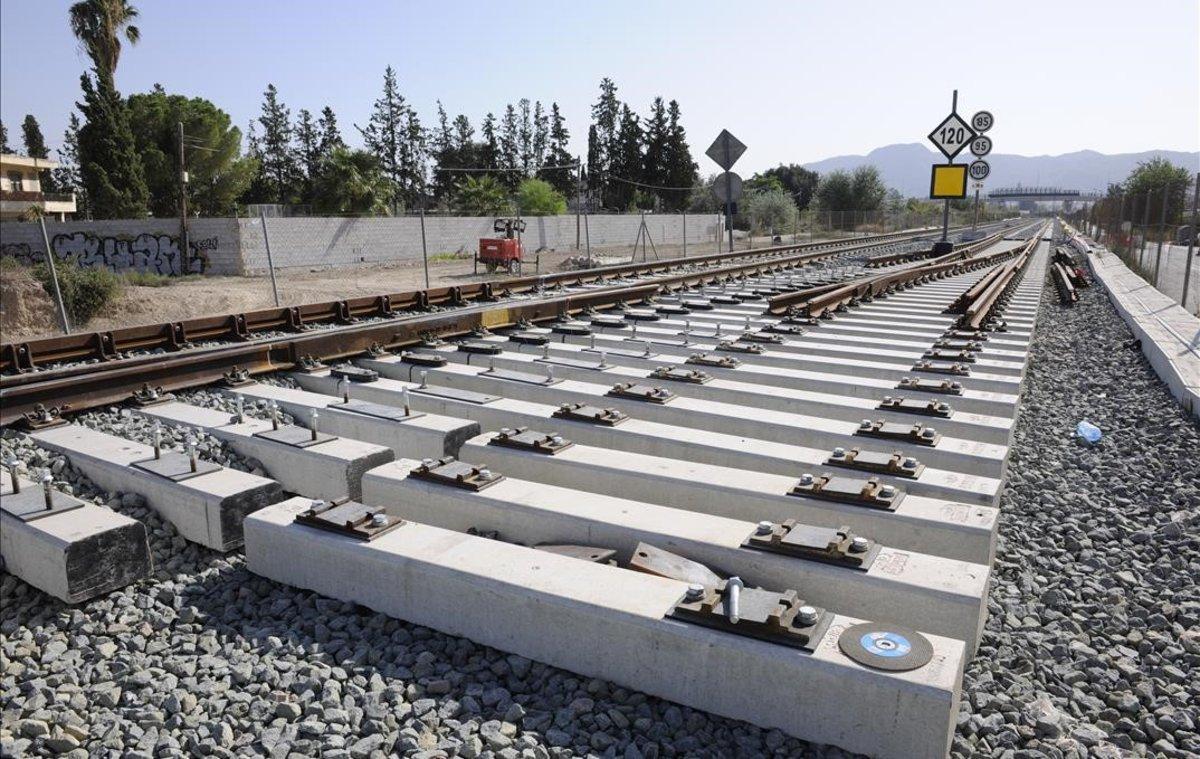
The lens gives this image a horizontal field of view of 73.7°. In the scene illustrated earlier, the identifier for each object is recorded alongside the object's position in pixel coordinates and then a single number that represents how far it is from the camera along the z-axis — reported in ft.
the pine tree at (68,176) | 248.93
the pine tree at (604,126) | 307.99
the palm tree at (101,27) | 146.00
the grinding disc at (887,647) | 7.83
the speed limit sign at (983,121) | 100.22
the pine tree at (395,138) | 281.54
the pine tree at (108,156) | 130.62
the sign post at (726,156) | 64.49
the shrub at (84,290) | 53.93
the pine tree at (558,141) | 320.29
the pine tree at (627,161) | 288.92
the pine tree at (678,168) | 280.31
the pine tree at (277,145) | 276.00
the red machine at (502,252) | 87.20
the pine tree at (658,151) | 284.82
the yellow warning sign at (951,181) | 75.41
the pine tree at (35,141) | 263.49
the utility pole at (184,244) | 94.12
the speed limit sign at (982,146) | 100.78
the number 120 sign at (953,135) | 73.00
